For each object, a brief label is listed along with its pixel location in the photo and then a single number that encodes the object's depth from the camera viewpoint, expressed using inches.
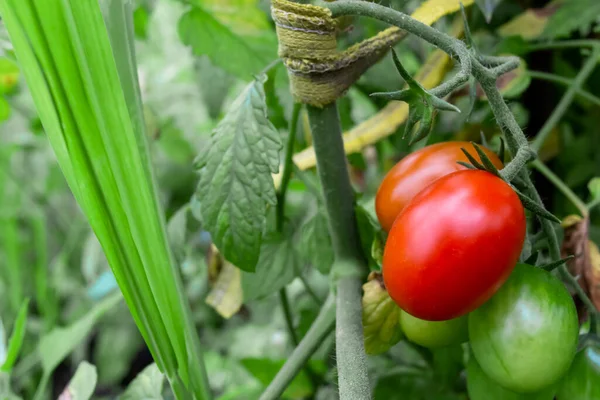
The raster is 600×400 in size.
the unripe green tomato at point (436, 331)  13.7
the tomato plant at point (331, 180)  11.3
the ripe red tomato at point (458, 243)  11.0
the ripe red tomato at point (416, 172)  13.5
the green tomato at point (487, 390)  13.5
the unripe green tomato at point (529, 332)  11.7
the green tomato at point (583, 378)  12.8
